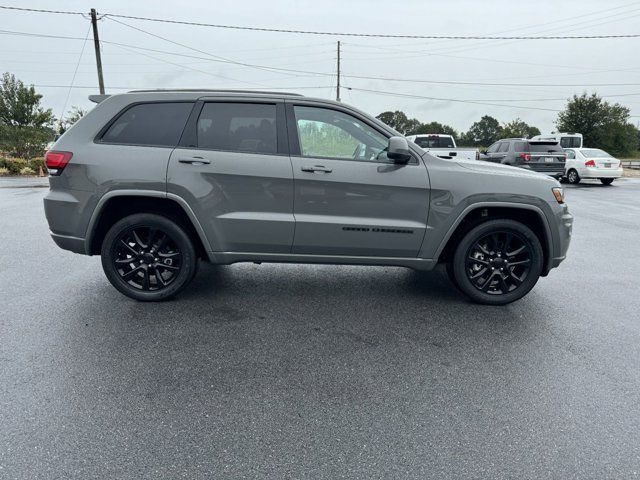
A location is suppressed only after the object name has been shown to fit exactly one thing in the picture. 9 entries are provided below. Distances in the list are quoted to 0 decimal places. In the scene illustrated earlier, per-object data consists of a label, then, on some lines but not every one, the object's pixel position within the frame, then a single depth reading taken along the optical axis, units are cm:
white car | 1869
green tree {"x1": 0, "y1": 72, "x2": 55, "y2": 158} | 3470
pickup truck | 1889
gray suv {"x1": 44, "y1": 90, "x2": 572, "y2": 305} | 426
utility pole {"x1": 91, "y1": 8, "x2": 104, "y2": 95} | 2747
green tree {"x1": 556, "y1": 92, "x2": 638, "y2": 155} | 4944
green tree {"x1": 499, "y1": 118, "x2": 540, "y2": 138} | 7081
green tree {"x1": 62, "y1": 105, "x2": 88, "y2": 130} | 4131
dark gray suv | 1720
